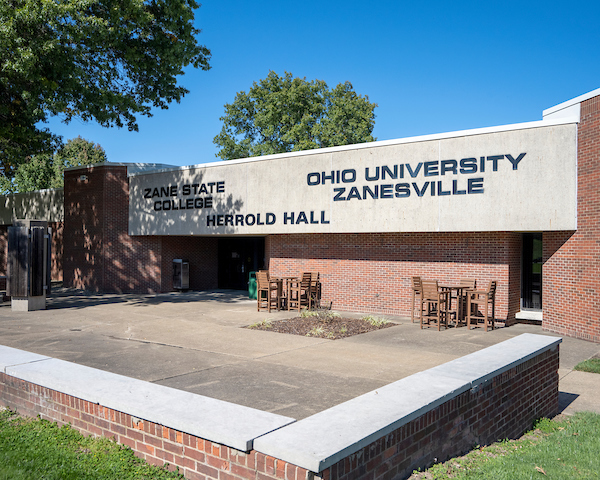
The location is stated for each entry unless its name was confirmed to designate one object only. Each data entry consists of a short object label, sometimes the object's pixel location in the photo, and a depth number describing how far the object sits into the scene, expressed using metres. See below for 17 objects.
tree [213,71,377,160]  38.56
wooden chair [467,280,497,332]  12.62
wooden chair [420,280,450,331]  12.46
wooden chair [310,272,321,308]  16.94
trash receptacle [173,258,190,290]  21.83
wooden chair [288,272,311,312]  16.28
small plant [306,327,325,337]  11.62
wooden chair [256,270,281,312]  15.82
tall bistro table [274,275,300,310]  16.28
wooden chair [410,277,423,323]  13.48
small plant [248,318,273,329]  12.76
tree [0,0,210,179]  14.11
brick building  12.25
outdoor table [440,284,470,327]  12.79
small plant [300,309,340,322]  13.38
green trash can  19.70
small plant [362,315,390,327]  13.11
